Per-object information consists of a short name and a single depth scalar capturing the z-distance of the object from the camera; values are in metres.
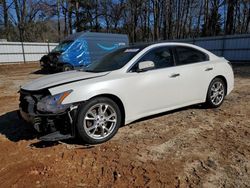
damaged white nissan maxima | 3.28
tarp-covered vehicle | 12.40
